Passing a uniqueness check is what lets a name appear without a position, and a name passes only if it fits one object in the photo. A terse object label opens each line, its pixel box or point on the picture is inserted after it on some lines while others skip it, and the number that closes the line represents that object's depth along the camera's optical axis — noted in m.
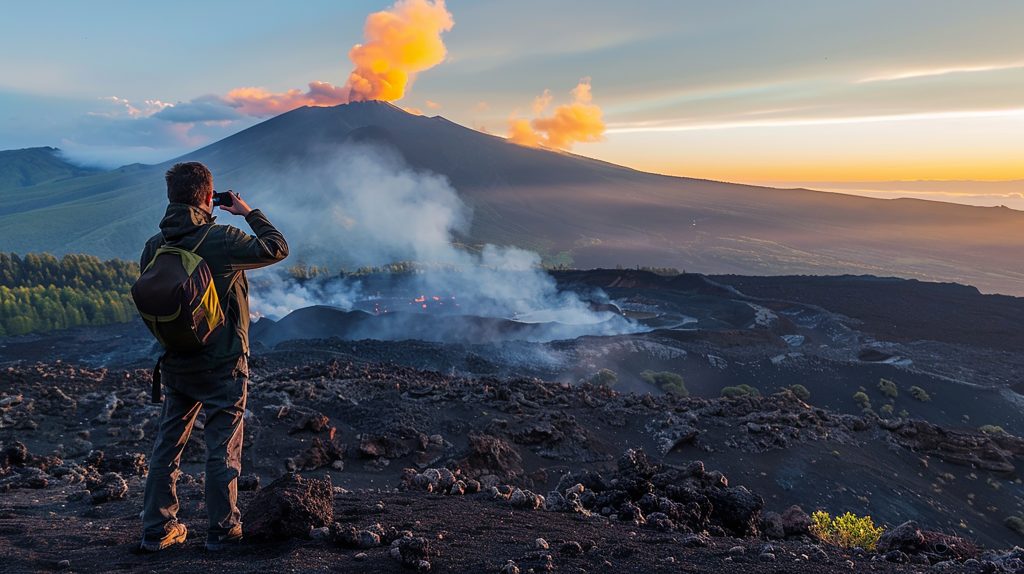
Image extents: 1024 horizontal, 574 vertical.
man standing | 3.37
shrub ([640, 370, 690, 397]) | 23.61
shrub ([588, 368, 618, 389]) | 23.44
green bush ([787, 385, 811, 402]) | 23.11
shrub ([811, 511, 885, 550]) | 5.79
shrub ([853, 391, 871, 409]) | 22.24
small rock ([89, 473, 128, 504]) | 5.06
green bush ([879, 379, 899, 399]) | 23.25
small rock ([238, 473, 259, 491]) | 5.32
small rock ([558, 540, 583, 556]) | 3.77
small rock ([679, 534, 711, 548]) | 4.18
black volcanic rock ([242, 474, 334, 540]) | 3.56
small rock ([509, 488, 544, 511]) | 5.18
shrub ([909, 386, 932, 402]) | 23.08
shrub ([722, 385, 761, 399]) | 22.88
